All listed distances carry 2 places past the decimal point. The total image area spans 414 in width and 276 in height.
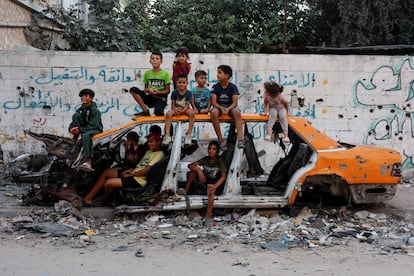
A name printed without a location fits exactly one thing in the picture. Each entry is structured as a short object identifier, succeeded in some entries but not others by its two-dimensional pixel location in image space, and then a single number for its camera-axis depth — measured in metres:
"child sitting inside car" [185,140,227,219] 5.99
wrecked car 5.84
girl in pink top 6.11
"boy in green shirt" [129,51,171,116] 6.93
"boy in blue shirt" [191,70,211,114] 6.58
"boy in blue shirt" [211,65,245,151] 6.02
